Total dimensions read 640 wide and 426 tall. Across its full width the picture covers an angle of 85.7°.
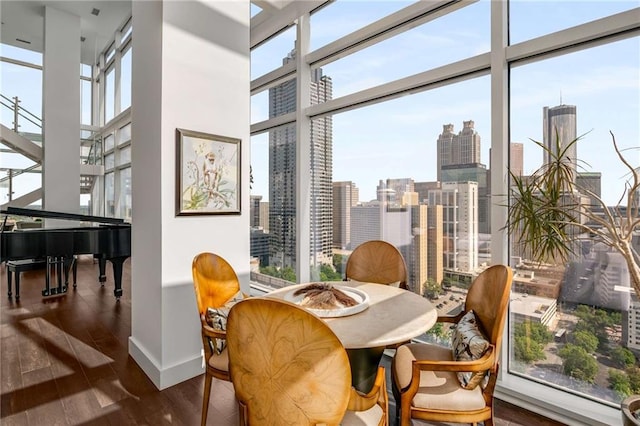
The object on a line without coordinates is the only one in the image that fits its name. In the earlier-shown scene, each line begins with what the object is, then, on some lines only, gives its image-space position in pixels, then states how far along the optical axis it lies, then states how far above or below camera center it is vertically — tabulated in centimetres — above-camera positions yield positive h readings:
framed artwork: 272 +32
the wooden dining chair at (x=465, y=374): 159 -83
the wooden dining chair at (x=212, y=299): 196 -57
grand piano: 442 -42
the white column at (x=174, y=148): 265 +52
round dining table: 156 -56
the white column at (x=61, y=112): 702 +209
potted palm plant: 186 +0
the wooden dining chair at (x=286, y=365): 112 -52
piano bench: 480 -81
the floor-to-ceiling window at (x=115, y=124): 809 +215
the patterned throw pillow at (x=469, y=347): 167 -68
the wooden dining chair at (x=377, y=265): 282 -45
